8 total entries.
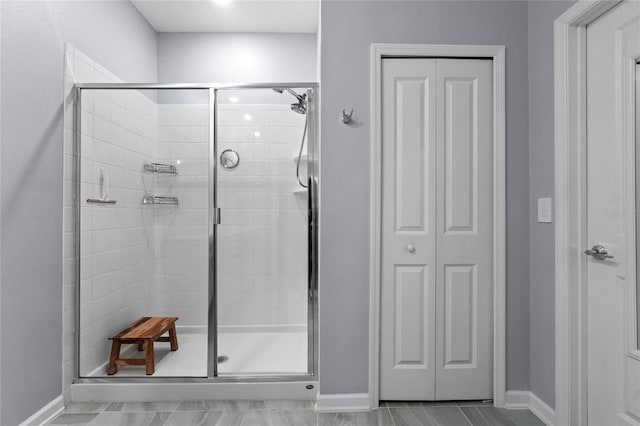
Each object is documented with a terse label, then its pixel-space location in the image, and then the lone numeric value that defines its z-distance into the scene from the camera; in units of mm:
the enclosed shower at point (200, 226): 2107
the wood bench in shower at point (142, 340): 2078
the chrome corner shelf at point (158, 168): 2248
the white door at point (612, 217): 1430
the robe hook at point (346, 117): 1941
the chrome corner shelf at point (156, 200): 2242
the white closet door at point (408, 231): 1984
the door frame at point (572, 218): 1674
